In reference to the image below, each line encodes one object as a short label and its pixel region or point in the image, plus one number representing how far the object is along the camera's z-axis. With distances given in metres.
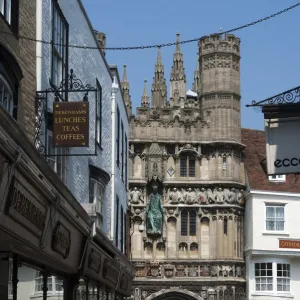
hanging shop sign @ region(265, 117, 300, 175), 12.80
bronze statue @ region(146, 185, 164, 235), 53.69
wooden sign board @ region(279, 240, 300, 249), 52.16
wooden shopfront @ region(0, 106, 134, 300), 9.13
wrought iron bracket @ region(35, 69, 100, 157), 15.45
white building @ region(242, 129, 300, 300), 52.06
